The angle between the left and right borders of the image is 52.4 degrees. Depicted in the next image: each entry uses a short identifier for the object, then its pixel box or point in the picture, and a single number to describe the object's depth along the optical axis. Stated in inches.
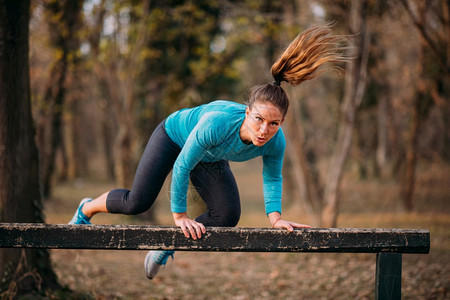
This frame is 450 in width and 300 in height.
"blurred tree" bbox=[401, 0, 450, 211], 476.1
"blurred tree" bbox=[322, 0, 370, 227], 315.6
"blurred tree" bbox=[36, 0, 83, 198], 393.2
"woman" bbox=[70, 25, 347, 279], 116.8
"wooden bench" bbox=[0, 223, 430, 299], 108.5
